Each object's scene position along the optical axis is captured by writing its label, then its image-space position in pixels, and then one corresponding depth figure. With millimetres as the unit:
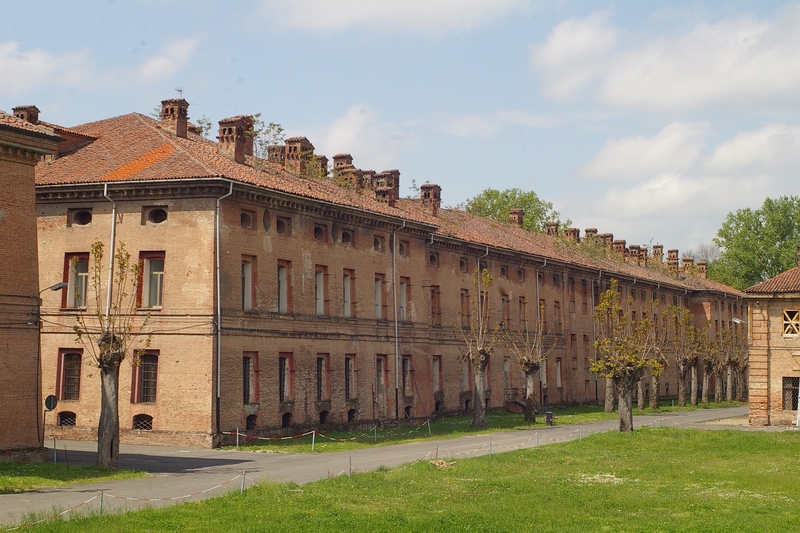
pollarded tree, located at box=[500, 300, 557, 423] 57125
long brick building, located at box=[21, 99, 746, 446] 41062
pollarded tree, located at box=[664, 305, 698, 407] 78562
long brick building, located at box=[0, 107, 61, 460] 31078
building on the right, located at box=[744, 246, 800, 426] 54750
